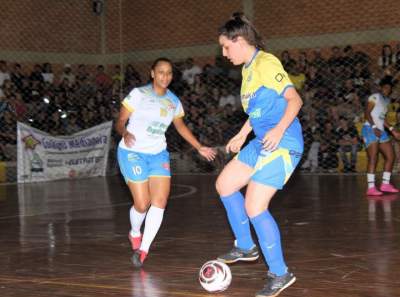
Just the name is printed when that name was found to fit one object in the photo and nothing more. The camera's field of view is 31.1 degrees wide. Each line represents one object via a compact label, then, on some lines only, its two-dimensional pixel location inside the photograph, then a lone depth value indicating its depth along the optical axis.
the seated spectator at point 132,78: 21.67
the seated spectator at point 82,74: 21.45
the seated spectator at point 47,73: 21.19
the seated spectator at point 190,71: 20.84
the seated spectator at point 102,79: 21.38
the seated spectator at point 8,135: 17.55
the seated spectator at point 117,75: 21.70
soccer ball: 5.00
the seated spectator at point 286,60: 18.84
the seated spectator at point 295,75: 18.50
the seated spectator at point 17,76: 19.78
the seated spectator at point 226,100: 19.37
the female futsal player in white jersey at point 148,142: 6.45
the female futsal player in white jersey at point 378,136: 11.68
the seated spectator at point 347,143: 16.86
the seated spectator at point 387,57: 18.14
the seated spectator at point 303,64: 19.02
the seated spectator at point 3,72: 19.52
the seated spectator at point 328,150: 17.20
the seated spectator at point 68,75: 21.20
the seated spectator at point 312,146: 17.38
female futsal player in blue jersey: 4.86
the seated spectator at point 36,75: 20.42
